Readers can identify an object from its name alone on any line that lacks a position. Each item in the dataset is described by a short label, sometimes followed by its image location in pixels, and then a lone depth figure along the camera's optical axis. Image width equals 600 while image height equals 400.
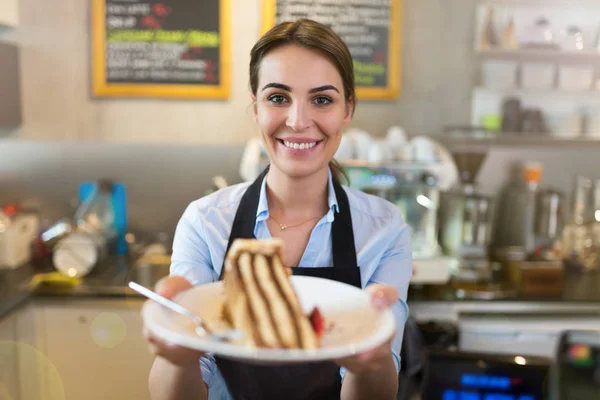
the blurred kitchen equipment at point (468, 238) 2.12
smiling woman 0.87
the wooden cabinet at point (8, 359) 1.84
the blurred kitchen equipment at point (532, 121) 2.43
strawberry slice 0.74
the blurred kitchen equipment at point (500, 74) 2.40
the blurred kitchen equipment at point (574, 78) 2.42
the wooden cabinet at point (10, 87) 2.23
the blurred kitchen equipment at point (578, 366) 1.30
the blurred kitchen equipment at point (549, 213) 2.38
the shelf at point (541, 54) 2.37
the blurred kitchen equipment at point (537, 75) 2.40
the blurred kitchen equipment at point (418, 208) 2.07
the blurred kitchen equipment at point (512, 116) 2.43
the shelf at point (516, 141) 2.49
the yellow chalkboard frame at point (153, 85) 2.38
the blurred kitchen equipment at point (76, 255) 2.03
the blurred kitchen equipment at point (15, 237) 2.13
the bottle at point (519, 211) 2.41
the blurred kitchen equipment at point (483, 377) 1.63
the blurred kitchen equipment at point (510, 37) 2.36
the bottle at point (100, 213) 2.24
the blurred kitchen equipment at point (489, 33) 2.39
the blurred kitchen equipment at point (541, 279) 2.04
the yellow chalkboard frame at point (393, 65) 2.44
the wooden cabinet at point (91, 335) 1.91
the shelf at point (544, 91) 2.42
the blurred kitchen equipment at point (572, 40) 2.40
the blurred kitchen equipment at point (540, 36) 2.38
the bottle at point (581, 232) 2.38
